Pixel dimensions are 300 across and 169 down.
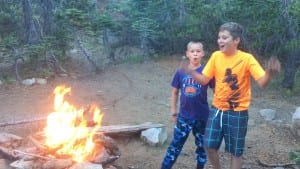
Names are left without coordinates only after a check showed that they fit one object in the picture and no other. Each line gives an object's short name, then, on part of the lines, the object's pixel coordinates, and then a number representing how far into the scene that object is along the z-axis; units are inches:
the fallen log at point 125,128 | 217.0
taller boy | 156.2
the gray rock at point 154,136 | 224.1
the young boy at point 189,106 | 172.8
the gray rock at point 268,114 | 283.4
